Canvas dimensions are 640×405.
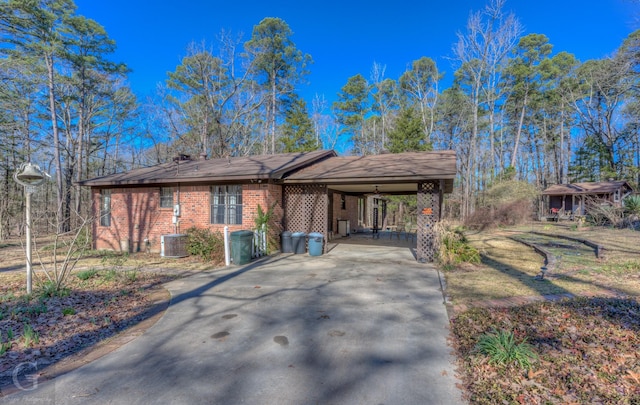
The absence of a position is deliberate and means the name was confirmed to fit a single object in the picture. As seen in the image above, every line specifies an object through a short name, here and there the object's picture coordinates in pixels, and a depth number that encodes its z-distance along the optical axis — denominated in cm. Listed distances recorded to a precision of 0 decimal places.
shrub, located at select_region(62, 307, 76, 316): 454
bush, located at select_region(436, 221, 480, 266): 808
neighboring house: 2412
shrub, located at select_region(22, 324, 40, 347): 359
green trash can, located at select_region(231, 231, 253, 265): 838
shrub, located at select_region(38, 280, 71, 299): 530
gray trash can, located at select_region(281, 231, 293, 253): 1012
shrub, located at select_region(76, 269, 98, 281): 649
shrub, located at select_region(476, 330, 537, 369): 301
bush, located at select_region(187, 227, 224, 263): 898
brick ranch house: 893
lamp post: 529
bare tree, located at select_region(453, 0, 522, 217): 2317
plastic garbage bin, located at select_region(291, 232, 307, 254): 1003
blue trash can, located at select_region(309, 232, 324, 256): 979
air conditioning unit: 970
